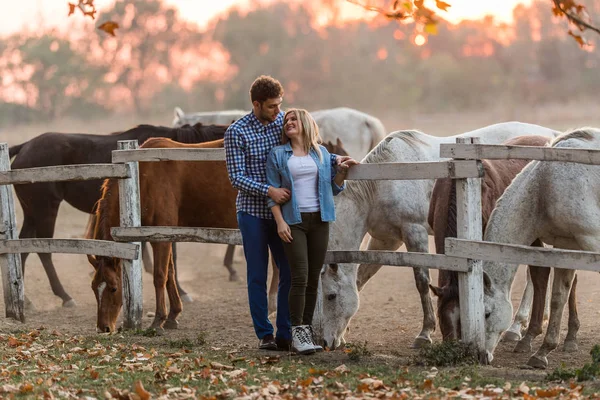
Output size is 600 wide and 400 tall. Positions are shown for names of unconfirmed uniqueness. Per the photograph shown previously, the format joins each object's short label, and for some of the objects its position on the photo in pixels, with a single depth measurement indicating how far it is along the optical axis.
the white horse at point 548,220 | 12.05
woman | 11.32
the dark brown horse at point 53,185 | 20.41
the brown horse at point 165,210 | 15.32
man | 11.57
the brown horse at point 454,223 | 12.13
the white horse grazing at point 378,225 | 13.61
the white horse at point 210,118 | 29.83
